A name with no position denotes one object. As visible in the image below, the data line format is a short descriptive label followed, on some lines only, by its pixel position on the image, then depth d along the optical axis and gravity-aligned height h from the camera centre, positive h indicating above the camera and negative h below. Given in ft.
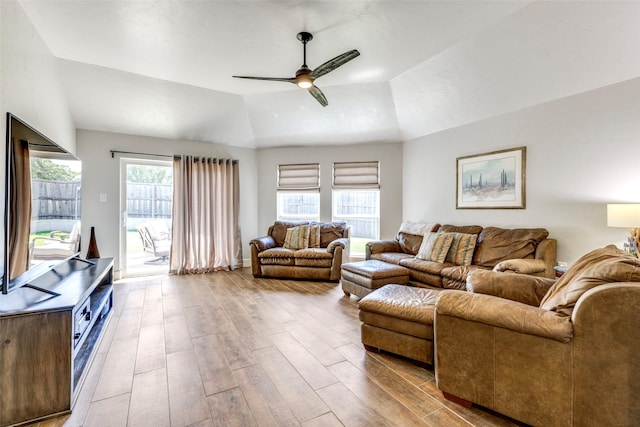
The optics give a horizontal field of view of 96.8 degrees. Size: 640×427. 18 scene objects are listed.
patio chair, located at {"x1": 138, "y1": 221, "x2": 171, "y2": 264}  15.90 -1.52
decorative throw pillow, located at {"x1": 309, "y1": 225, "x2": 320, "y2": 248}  16.01 -1.41
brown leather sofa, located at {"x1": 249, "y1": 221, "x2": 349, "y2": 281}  14.49 -2.45
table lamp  8.03 -0.21
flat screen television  5.82 +0.17
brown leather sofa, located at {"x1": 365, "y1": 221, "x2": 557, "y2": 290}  10.00 -1.76
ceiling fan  8.55 +4.44
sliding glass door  15.33 -0.22
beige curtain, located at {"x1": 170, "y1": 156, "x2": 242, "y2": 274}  16.05 -0.29
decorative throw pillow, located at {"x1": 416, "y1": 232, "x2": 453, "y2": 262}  12.16 -1.57
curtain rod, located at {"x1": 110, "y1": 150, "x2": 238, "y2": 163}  14.80 +3.14
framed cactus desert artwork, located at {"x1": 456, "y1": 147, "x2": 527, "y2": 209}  12.09 +1.45
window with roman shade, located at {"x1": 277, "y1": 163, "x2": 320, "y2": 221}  18.51 +1.28
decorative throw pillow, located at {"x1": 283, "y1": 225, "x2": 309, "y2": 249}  15.87 -1.51
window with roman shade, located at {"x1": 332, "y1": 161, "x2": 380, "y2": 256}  17.75 +0.78
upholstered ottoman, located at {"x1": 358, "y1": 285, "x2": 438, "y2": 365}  6.64 -2.76
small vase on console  12.37 -1.70
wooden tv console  5.06 -2.68
